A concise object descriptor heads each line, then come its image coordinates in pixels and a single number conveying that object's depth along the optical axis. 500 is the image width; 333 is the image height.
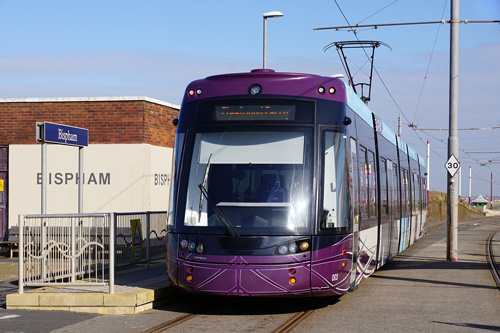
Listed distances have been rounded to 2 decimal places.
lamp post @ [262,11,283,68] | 24.03
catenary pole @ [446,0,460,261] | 19.48
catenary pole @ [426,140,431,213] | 61.59
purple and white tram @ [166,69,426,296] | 9.66
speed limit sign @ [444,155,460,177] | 19.55
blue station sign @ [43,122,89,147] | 12.48
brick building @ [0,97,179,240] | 21.38
